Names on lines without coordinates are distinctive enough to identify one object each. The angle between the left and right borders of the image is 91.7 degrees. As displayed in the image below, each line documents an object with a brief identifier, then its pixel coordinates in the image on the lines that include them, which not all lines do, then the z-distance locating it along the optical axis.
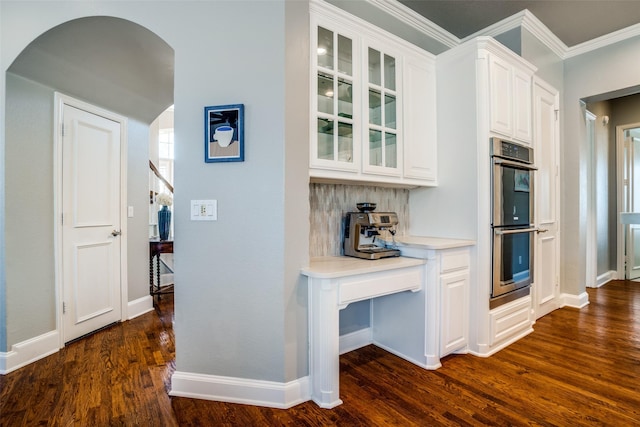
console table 3.58
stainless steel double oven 2.36
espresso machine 2.17
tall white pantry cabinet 2.33
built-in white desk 1.71
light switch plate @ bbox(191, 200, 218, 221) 1.77
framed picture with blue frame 1.73
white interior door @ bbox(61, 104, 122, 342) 2.53
